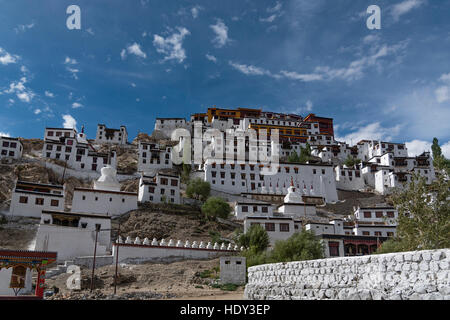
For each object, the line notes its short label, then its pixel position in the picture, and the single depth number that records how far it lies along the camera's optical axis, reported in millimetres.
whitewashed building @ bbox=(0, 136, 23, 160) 61219
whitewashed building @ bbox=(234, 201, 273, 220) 51750
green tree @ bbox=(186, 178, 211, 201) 58197
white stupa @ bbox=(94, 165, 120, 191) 51256
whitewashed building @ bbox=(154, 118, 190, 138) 94438
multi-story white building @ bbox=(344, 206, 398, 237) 47812
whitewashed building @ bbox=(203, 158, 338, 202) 65375
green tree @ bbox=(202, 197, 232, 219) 49188
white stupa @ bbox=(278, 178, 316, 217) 54116
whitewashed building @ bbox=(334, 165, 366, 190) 73438
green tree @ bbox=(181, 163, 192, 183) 65688
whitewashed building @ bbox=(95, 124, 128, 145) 86500
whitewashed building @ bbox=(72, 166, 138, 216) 45375
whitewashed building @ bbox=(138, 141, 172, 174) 70462
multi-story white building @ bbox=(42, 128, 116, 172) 63531
